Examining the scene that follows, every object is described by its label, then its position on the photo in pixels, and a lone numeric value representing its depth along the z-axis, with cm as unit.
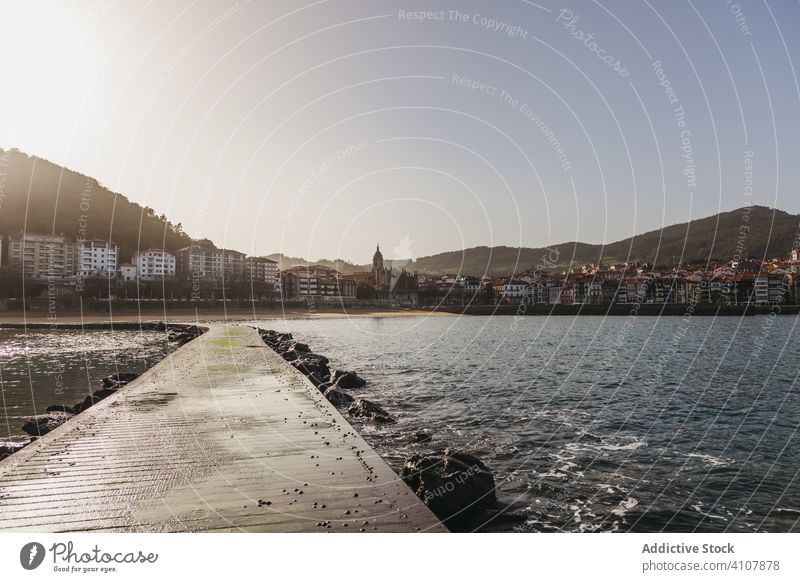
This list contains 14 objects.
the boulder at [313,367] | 2242
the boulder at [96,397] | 1528
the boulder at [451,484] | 847
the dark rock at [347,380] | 2284
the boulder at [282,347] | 3253
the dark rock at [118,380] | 1980
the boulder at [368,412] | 1630
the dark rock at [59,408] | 1497
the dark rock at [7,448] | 1007
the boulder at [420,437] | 1427
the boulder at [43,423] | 1291
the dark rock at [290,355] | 2764
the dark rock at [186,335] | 4350
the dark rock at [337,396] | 1811
